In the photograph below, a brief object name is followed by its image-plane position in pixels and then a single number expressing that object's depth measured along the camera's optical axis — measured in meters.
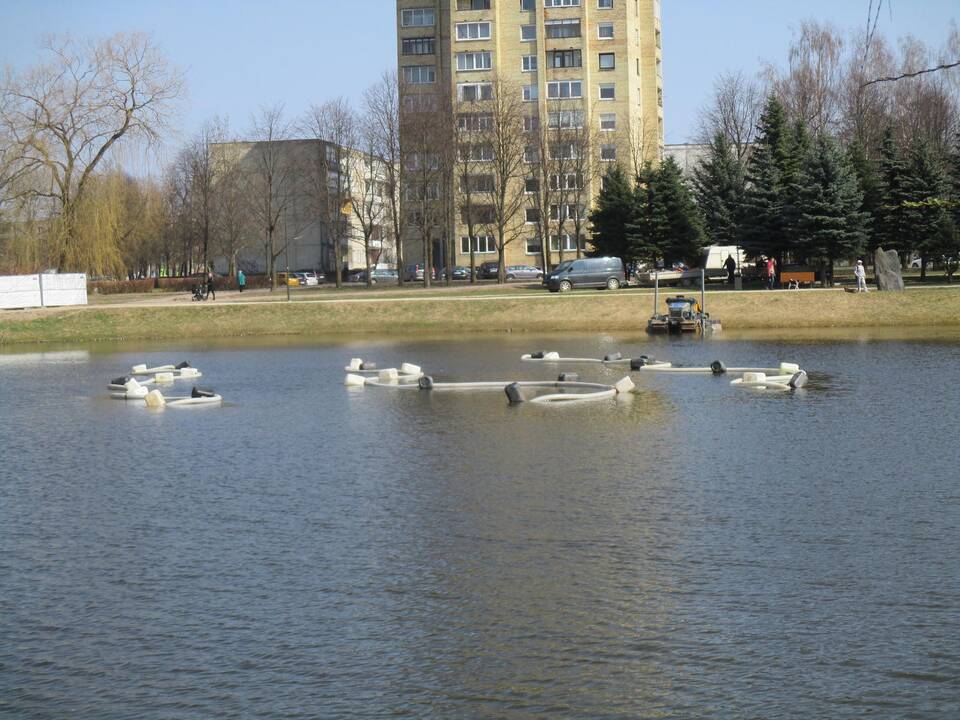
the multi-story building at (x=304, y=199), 96.00
